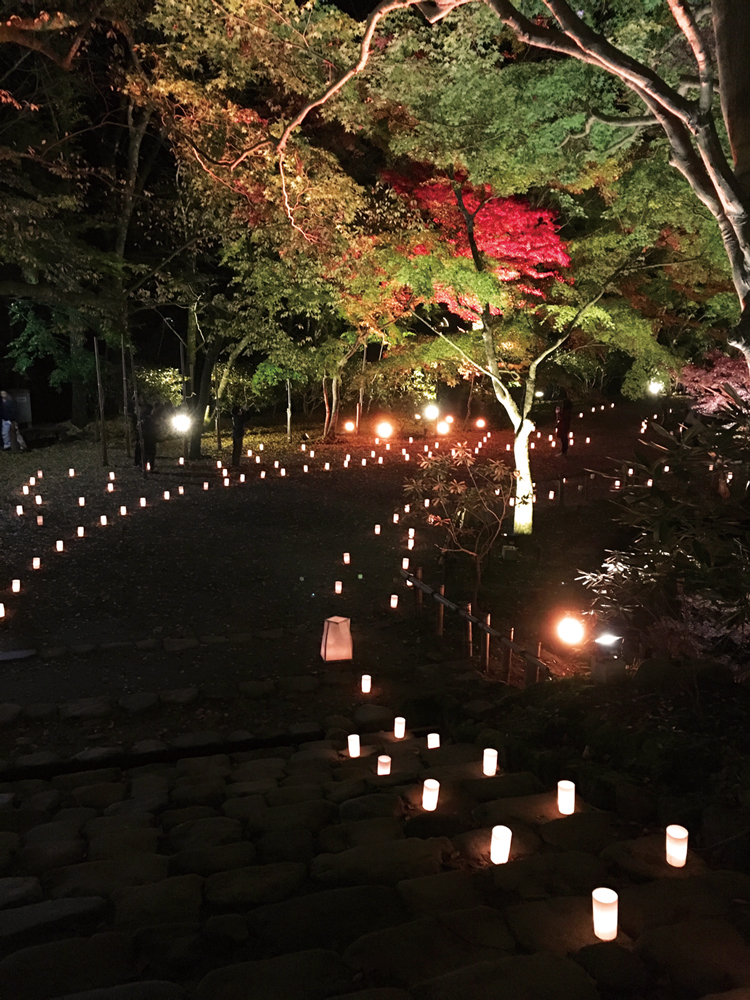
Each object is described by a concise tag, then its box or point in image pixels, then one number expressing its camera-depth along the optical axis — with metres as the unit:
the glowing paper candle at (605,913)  2.58
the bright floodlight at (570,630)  6.89
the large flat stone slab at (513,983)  2.15
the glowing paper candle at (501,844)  3.25
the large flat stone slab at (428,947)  2.35
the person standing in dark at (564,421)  18.61
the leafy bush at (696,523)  4.19
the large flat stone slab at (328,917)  2.57
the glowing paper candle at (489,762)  4.42
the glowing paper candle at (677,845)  3.13
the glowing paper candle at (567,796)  3.70
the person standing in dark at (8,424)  18.50
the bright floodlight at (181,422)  17.35
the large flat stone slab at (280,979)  2.18
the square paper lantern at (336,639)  6.96
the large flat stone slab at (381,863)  3.04
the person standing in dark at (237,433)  16.80
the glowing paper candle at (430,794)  3.92
